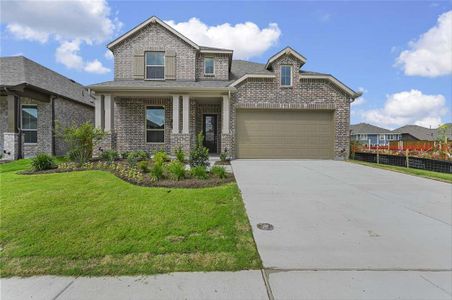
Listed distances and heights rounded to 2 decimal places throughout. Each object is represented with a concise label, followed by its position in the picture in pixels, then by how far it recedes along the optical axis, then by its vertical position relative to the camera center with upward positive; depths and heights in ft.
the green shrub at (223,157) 38.34 -1.92
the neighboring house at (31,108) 39.83 +6.43
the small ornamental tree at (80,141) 29.19 +0.26
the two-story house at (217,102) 41.39 +7.25
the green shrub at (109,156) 33.82 -1.72
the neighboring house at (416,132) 133.11 +7.01
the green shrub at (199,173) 23.04 -2.62
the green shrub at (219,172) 24.07 -2.66
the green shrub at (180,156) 30.17 -1.44
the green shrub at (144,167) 26.70 -2.52
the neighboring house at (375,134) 134.72 +5.96
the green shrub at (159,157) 25.74 -1.53
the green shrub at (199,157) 26.86 -1.37
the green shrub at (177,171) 22.62 -2.41
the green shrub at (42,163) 27.28 -2.16
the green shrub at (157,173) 22.59 -2.59
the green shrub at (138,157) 29.05 -1.85
